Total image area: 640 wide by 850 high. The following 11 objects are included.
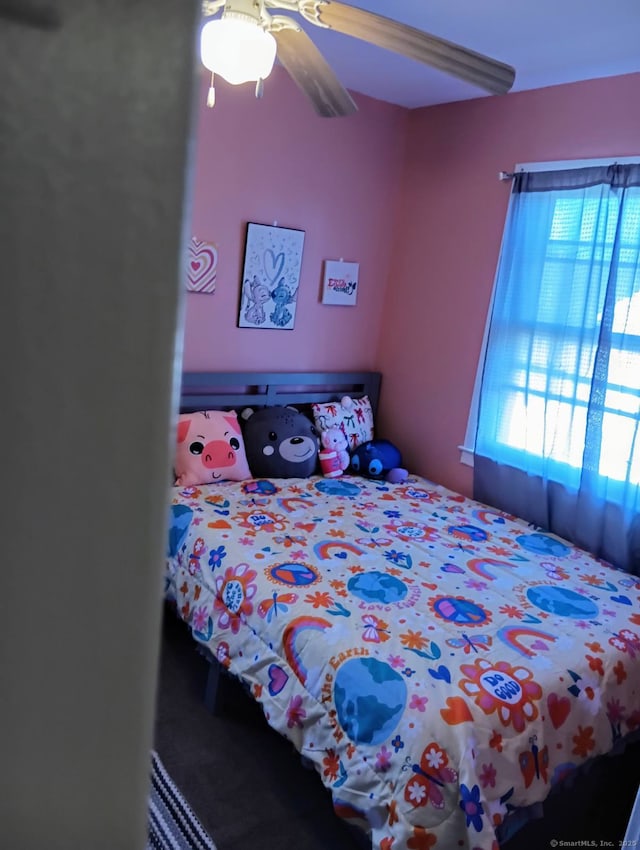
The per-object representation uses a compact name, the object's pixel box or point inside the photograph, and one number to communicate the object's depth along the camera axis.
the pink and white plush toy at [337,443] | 3.52
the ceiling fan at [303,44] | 1.46
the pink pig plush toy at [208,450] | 3.06
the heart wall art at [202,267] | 3.10
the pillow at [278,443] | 3.29
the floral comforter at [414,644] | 1.63
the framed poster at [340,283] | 3.59
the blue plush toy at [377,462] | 3.55
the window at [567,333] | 2.67
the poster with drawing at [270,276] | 3.29
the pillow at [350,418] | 3.58
